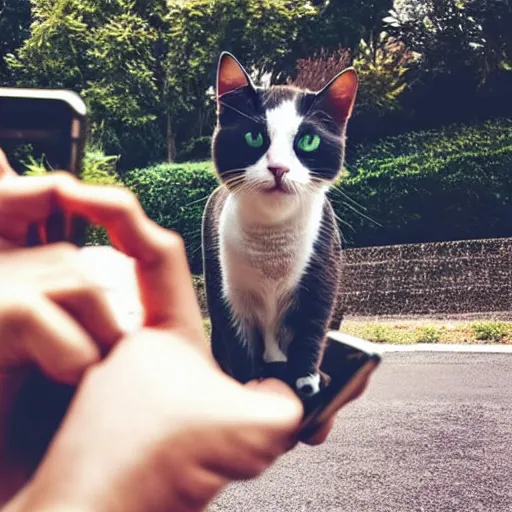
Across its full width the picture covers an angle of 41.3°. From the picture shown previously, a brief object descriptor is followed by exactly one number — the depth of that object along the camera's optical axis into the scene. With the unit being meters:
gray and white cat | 0.85
